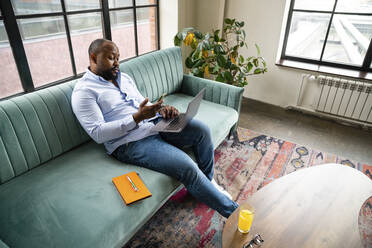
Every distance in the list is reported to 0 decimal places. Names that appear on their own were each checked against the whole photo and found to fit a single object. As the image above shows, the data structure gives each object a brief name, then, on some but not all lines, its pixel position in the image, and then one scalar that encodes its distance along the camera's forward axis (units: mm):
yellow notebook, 1300
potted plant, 2600
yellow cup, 1093
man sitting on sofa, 1481
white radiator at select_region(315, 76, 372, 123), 2629
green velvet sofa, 1132
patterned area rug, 1550
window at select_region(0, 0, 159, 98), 1679
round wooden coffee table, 1103
